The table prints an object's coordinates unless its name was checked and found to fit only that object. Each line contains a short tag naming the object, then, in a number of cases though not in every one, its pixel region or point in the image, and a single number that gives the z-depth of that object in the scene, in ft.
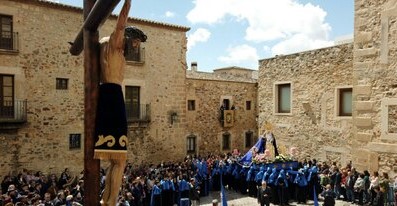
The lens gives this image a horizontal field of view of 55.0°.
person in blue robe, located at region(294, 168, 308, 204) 46.29
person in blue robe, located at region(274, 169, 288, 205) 45.62
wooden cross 8.40
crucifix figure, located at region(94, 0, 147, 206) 8.30
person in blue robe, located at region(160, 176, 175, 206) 42.88
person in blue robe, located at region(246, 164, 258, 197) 49.67
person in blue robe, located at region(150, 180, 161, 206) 41.75
